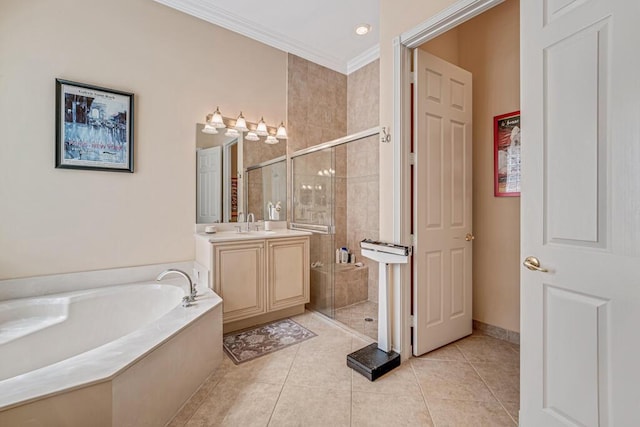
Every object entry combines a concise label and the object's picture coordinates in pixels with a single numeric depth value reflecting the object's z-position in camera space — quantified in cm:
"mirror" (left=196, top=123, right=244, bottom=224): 293
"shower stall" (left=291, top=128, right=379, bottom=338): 322
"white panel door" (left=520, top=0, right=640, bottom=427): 100
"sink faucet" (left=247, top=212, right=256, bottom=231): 322
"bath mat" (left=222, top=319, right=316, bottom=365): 229
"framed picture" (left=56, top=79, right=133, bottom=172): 226
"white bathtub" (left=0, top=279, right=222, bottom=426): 113
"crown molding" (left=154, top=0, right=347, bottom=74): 281
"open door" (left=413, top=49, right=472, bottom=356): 216
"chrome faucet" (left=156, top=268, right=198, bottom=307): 204
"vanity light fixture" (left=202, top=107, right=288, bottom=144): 294
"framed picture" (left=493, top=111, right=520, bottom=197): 238
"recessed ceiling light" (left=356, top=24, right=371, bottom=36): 312
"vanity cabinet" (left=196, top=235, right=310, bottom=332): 252
